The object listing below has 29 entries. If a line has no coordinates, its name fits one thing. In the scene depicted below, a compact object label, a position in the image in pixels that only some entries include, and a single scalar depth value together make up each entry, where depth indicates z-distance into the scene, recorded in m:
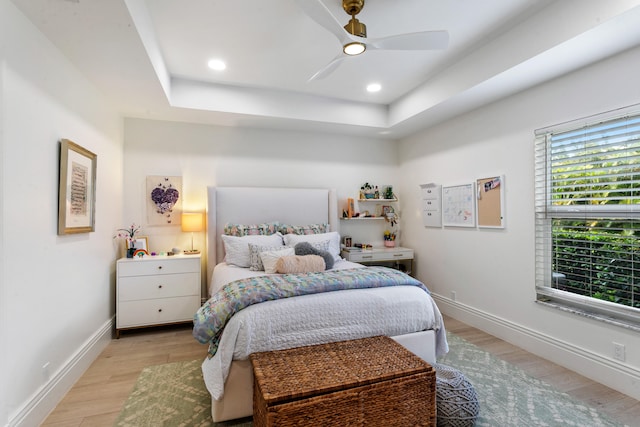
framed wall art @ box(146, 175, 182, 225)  3.81
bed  1.93
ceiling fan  2.05
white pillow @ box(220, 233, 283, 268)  3.46
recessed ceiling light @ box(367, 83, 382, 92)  3.60
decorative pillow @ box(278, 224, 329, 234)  3.99
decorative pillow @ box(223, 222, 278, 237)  3.80
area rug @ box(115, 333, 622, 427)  1.95
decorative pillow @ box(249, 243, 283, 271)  3.29
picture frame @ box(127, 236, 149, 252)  3.58
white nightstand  3.30
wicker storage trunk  1.53
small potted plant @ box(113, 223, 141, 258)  3.50
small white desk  4.23
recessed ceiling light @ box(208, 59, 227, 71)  3.03
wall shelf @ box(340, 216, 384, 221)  4.59
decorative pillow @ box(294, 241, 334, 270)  3.29
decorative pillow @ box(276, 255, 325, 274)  2.97
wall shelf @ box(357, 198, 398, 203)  4.64
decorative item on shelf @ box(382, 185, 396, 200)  4.73
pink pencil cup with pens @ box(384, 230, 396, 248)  4.69
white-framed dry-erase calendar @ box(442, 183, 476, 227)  3.59
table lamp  3.73
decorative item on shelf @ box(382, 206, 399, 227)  4.76
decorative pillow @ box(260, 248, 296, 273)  3.14
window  2.26
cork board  3.21
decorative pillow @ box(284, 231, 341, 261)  3.69
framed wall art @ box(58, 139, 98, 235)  2.27
